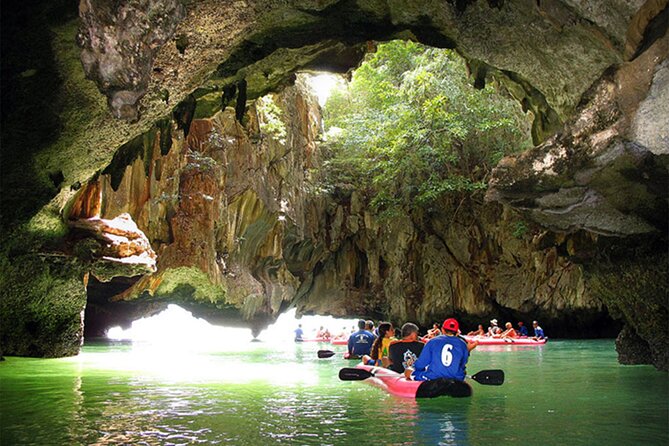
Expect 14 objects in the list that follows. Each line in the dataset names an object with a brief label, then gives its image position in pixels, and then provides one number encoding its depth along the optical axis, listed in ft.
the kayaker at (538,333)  68.08
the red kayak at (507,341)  63.00
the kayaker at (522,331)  72.78
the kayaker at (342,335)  75.51
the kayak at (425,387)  21.56
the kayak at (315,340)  84.13
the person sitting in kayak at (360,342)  38.37
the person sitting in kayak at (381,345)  31.48
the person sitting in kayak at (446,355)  21.98
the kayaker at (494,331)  69.38
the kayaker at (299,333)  84.53
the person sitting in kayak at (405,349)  26.73
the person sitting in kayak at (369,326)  40.78
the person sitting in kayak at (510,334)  67.53
